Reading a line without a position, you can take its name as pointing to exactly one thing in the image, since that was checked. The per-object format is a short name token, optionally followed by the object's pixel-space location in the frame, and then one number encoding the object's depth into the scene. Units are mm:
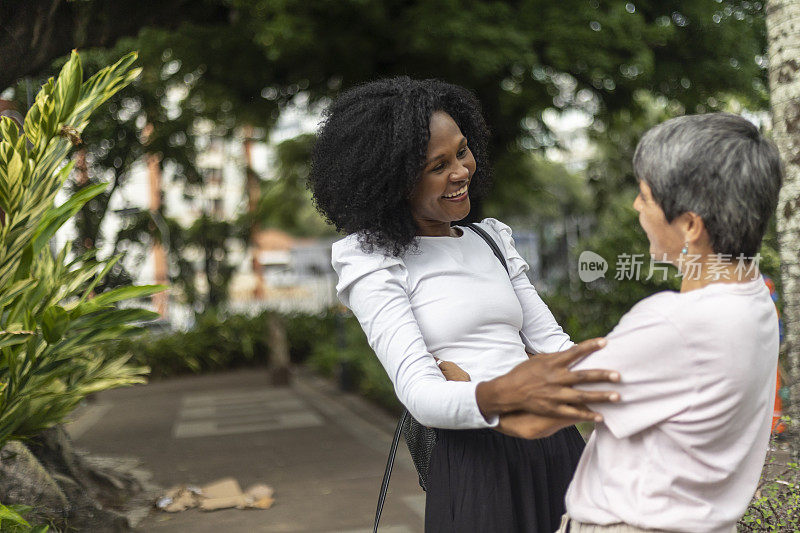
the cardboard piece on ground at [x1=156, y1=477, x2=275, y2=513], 5488
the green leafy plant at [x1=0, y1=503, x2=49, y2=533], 2926
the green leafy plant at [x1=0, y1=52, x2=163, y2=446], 3135
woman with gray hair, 1221
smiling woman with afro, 1731
